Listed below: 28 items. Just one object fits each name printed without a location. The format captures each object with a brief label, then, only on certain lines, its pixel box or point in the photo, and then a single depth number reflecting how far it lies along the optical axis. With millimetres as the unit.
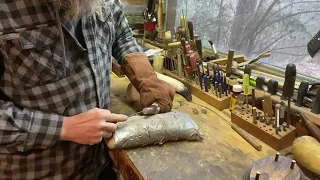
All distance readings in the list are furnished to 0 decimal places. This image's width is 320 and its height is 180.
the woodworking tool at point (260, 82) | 1001
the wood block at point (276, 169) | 592
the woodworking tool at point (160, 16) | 1607
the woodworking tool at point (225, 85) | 1067
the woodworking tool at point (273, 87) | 958
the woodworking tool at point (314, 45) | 946
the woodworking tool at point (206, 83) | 1110
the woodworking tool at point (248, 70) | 1050
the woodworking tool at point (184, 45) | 1158
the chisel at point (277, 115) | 838
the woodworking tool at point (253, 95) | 943
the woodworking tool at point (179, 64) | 1229
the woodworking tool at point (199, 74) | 1127
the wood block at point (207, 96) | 1045
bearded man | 728
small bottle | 987
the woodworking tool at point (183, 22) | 1232
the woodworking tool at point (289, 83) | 839
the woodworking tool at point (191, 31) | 1231
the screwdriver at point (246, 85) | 961
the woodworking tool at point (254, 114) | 885
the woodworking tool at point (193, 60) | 1151
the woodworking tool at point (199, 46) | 1206
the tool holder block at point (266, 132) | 824
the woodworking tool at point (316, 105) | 827
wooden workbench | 705
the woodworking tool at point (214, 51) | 1291
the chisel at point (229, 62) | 1103
